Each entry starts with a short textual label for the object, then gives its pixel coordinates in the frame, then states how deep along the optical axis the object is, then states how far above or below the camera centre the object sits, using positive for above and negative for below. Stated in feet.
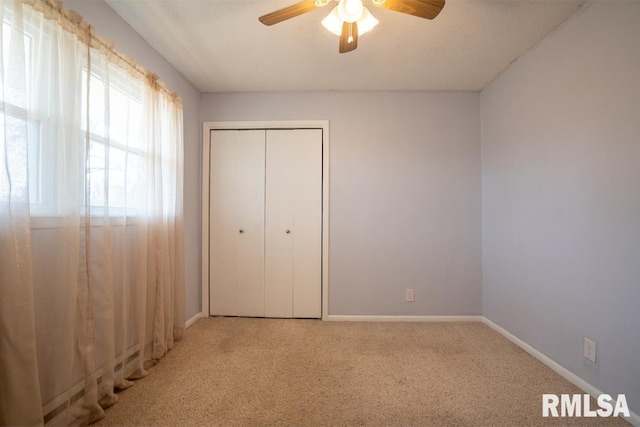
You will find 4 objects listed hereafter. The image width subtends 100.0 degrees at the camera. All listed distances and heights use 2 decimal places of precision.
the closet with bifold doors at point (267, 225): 9.44 -0.52
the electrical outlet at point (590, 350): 5.30 -2.76
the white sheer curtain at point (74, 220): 3.59 -0.19
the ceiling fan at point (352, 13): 4.40 +3.39
